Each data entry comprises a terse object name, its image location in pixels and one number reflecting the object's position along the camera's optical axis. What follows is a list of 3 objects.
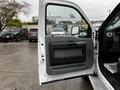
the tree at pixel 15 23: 15.57
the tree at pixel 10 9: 12.85
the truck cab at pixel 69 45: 1.40
